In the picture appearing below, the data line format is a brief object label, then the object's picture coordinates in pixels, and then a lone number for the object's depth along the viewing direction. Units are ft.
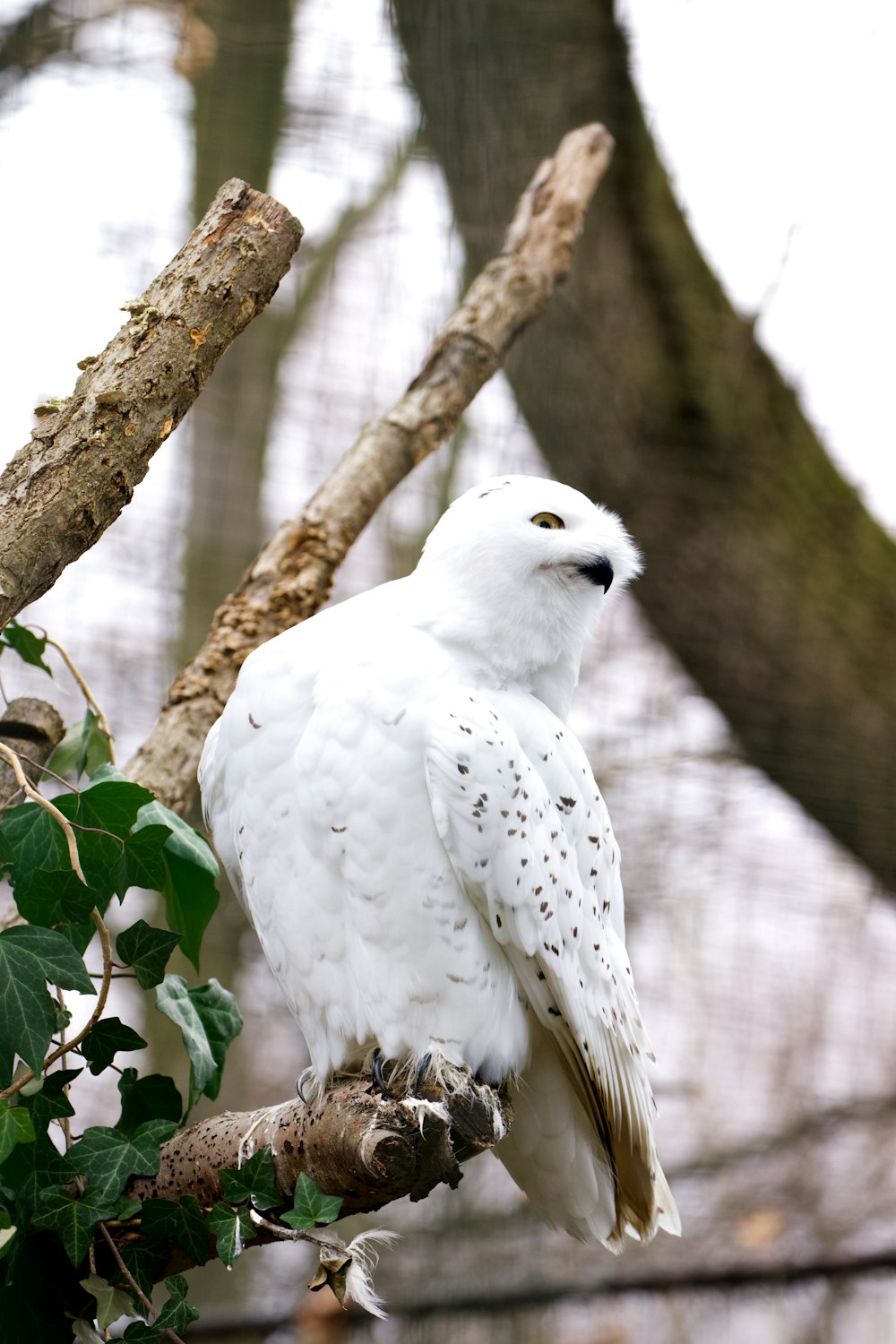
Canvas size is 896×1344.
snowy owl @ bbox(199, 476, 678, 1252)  29.00
